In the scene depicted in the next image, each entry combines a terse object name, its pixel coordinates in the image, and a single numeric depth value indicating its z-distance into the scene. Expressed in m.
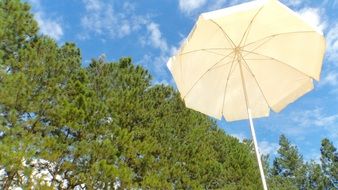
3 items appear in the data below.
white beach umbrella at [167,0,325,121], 3.89
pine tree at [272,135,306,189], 36.56
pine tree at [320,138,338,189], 35.50
